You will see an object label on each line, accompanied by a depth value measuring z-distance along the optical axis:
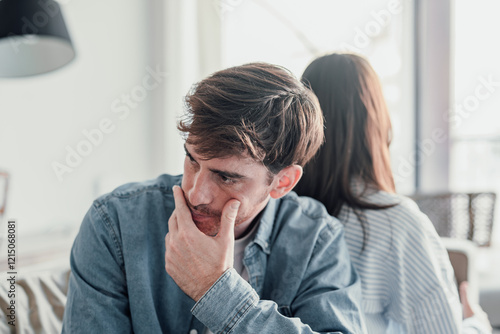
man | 0.89
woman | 1.11
